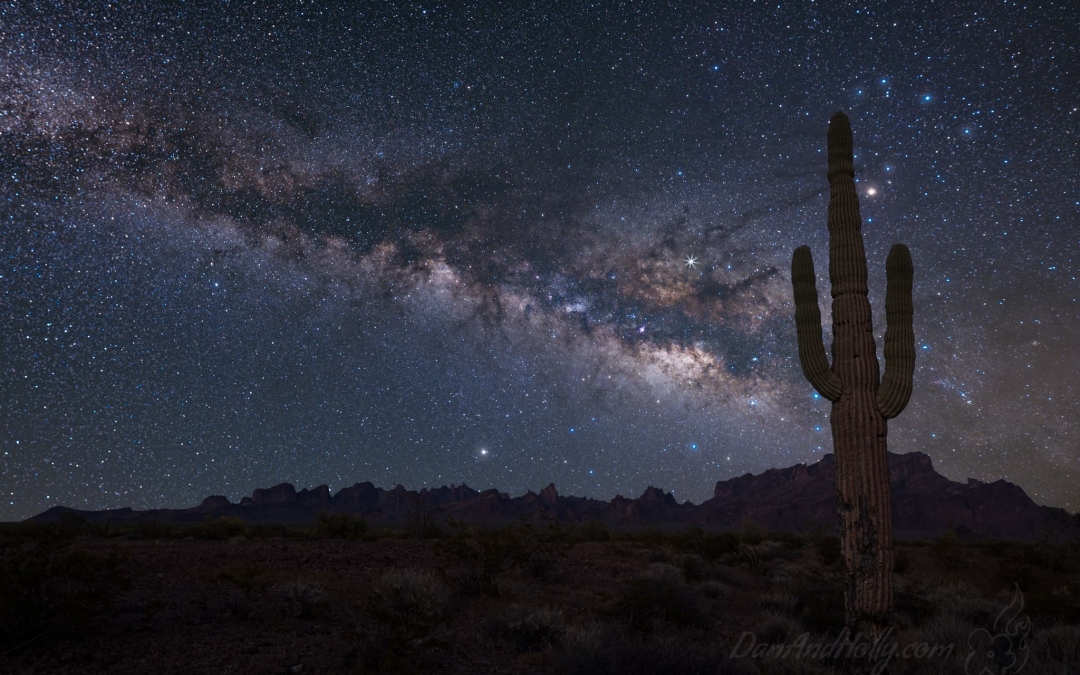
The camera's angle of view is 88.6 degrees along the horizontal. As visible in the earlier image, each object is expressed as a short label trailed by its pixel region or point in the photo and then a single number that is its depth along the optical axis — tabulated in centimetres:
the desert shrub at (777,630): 988
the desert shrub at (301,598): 997
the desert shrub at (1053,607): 1020
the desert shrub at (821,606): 1063
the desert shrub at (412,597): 974
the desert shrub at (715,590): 1409
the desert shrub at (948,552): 2109
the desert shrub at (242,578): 1074
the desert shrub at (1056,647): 685
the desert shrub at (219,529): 2322
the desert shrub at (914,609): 1126
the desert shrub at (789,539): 2628
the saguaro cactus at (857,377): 870
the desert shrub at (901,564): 1958
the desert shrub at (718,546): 2026
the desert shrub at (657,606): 1056
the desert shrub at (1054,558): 1903
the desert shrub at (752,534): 2778
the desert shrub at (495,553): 1286
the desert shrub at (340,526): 2634
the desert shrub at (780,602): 1214
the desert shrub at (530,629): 899
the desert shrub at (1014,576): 1653
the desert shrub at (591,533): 2943
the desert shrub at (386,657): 728
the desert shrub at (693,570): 1631
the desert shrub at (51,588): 751
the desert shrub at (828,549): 2178
